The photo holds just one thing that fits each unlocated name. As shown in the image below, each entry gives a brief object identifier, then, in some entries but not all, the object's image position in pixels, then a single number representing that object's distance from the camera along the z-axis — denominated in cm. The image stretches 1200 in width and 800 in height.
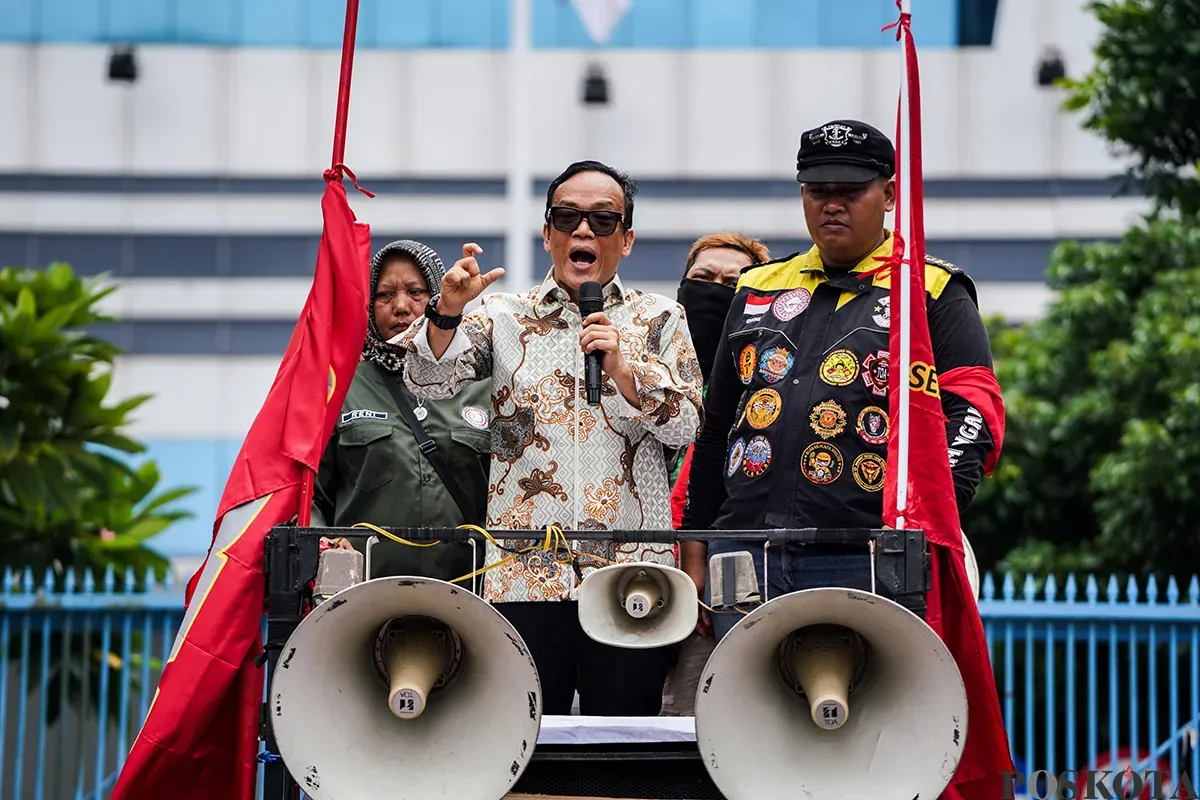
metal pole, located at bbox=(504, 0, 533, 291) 2383
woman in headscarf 888
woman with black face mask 814
